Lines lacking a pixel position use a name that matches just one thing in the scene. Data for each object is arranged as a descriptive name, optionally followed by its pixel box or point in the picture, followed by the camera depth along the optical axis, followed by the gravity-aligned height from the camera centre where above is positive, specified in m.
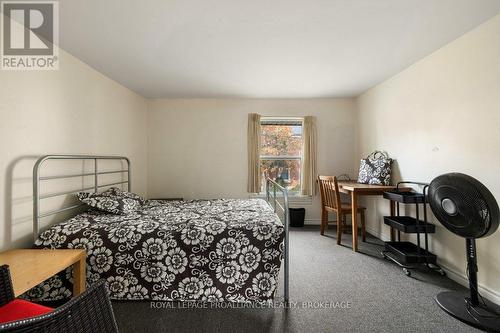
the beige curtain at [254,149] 3.91 +0.34
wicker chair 0.63 -0.47
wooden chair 3.03 -0.52
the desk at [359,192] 2.79 -0.30
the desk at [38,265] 1.33 -0.63
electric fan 1.53 -0.38
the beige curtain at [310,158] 3.92 +0.18
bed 1.80 -0.73
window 4.09 +0.36
